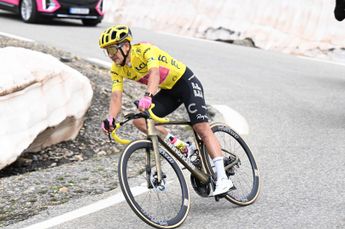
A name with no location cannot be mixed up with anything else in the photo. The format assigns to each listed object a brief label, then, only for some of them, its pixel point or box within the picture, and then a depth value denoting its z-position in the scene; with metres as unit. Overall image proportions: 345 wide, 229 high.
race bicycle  9.98
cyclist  10.12
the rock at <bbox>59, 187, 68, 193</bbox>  11.87
